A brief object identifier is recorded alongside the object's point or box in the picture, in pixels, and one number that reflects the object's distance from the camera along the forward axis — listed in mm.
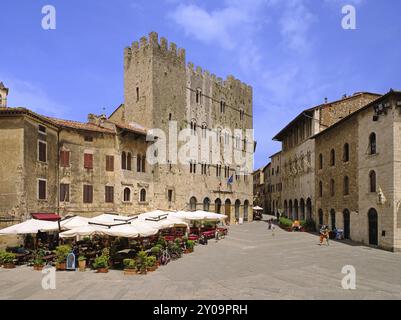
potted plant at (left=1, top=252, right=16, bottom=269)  16984
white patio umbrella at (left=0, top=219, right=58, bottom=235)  17406
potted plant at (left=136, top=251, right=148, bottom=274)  15289
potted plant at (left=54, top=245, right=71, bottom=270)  16328
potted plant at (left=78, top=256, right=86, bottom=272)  16109
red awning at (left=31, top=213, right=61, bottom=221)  23844
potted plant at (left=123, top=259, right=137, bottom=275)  15109
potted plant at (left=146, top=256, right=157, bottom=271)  15506
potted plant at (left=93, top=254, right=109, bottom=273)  15492
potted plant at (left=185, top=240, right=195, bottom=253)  21594
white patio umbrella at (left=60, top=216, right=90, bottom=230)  19125
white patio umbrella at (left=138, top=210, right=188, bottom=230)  20706
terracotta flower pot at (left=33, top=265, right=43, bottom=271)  16484
